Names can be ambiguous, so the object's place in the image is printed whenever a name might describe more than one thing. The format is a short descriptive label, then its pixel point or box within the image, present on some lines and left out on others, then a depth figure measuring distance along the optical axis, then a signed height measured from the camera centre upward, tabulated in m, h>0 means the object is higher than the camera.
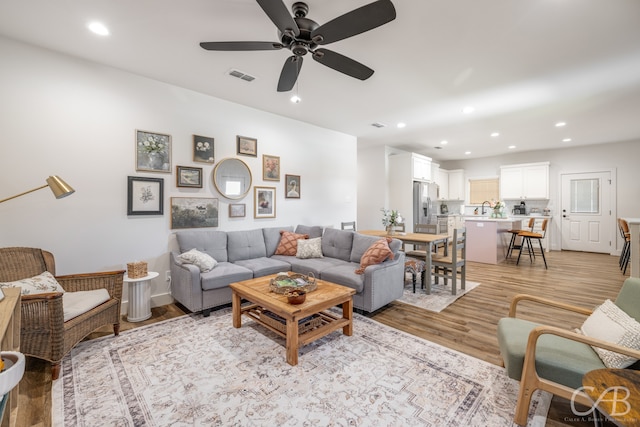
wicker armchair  2.00 -0.75
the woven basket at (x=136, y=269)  3.06 -0.63
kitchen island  5.94 -0.56
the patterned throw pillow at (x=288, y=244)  4.39 -0.49
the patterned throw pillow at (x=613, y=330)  1.47 -0.66
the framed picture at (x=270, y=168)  4.66 +0.76
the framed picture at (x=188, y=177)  3.73 +0.49
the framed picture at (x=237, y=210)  4.27 +0.04
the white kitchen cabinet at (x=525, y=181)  7.73 +0.91
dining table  3.86 -0.40
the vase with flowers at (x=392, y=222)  4.54 -0.15
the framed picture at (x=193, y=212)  3.71 +0.01
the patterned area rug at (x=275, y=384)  1.70 -1.22
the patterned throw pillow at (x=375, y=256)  3.23 -0.50
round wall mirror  4.10 +0.53
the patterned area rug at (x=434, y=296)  3.52 -1.14
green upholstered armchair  1.51 -0.83
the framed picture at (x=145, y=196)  3.34 +0.21
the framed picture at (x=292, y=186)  5.01 +0.48
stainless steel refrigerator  7.09 +0.29
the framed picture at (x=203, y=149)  3.87 +0.89
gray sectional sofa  3.12 -0.69
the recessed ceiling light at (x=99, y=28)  2.44 +1.64
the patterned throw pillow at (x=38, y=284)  2.17 -0.58
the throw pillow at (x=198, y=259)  3.29 -0.56
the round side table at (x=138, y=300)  3.05 -0.96
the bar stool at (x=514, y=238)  5.97 -0.58
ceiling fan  1.74 +1.28
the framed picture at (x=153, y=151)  3.41 +0.76
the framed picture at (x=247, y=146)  4.34 +1.06
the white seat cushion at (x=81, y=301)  2.26 -0.77
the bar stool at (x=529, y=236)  5.66 -0.46
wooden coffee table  2.24 -0.82
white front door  7.09 +0.03
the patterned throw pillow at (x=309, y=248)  4.18 -0.54
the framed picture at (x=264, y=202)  4.57 +0.18
